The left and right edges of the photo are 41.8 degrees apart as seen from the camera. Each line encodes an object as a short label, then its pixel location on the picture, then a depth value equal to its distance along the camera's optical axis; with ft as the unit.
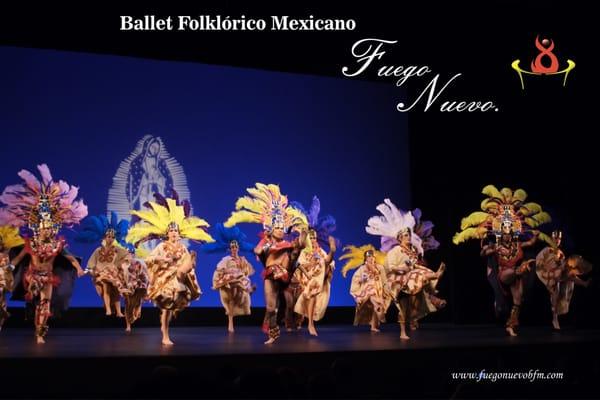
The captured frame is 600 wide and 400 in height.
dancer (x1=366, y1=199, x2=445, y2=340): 31.94
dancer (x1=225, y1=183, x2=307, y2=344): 30.07
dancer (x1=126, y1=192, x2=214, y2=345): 27.53
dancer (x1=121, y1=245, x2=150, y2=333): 37.32
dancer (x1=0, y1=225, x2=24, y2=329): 31.94
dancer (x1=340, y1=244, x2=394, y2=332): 38.09
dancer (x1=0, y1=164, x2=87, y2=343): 28.91
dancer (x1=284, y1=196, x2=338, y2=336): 34.71
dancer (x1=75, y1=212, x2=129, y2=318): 37.35
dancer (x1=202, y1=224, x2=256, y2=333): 38.75
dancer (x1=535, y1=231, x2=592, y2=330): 39.42
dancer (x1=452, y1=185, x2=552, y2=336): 34.63
